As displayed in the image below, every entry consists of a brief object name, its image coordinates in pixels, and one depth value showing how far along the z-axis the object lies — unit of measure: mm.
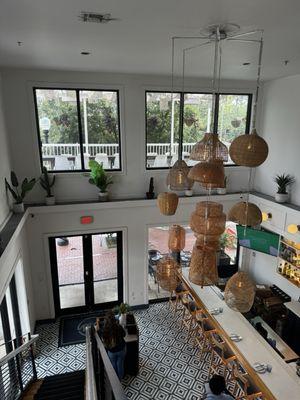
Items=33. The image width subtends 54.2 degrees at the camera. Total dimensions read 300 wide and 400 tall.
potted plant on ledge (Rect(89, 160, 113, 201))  7184
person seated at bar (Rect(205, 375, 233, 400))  4660
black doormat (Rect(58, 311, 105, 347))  7297
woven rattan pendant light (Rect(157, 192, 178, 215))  4301
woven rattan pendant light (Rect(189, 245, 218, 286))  3506
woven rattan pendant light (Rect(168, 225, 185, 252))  4715
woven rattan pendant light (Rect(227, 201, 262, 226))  3562
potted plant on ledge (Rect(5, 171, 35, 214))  6437
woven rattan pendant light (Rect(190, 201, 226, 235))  3512
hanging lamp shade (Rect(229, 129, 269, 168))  3012
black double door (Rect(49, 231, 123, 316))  7895
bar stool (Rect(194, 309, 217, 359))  6500
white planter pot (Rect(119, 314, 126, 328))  6590
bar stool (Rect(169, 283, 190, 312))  7738
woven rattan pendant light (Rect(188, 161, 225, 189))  3203
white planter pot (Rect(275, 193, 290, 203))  7520
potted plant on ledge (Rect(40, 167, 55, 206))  7094
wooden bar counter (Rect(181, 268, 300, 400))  4766
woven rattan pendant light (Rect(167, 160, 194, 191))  4109
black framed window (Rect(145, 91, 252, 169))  7762
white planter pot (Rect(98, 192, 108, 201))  7512
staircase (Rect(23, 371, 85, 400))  4677
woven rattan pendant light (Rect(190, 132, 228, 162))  3510
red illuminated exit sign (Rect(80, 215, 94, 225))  7512
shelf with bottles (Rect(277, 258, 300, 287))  7320
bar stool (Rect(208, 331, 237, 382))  5691
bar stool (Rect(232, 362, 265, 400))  5000
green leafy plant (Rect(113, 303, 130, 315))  6739
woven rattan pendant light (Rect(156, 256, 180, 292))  4758
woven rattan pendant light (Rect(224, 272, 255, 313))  3396
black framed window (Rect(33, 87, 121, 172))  7125
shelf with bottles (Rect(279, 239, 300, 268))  7184
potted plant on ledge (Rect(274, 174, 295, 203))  7481
